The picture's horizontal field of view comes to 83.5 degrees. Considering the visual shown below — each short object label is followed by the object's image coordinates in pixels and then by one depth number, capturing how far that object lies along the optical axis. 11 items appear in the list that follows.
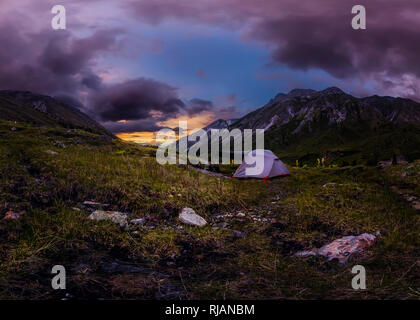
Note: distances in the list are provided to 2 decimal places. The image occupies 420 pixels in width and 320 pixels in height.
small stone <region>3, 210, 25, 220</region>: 5.41
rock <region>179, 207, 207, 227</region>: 7.05
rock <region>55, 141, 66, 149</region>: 14.64
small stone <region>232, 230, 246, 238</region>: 6.57
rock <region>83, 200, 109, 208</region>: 7.41
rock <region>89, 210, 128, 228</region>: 6.26
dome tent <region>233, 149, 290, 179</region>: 17.12
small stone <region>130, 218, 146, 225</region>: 6.61
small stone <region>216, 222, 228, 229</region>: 7.15
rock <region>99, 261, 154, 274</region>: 4.36
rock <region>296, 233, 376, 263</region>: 5.00
